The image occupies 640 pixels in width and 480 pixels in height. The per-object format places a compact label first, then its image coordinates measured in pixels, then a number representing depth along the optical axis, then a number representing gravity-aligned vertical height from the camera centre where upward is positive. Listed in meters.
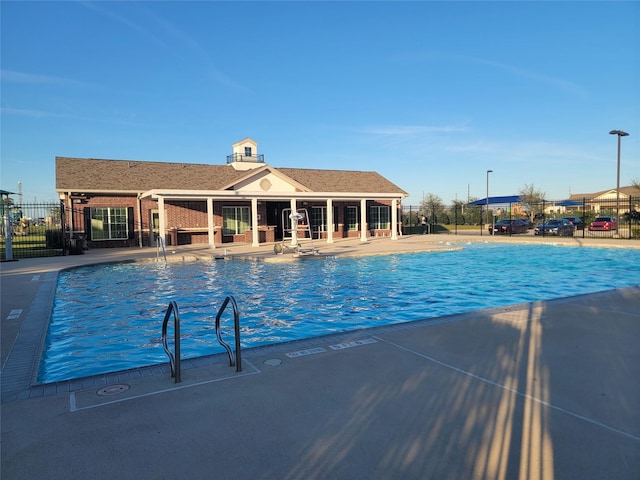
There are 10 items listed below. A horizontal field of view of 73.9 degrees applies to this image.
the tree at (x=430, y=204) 41.83 +1.64
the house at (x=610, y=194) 59.24 +3.46
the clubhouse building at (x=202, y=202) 21.28 +1.20
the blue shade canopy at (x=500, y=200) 41.71 +1.77
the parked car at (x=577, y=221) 35.16 -0.48
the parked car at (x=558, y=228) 29.61 -0.87
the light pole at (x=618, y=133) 23.26 +4.46
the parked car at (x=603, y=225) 30.44 -0.74
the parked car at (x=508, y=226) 32.77 -0.76
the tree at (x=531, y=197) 47.42 +2.35
